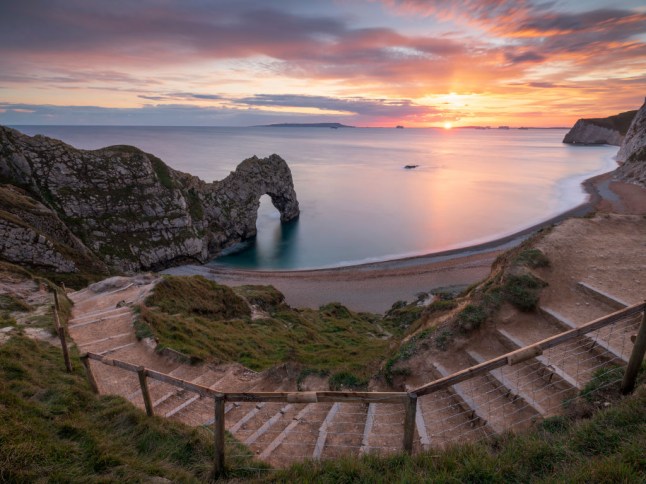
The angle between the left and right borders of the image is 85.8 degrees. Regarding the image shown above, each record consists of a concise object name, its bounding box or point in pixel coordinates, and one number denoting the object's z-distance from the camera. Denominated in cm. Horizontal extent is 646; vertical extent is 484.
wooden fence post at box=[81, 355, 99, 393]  776
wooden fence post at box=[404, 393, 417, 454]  520
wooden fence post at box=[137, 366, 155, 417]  676
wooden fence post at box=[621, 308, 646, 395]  562
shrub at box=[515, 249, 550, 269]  1223
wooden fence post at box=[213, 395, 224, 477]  528
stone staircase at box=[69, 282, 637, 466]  702
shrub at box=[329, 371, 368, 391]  987
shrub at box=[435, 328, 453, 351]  984
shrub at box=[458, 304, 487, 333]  999
